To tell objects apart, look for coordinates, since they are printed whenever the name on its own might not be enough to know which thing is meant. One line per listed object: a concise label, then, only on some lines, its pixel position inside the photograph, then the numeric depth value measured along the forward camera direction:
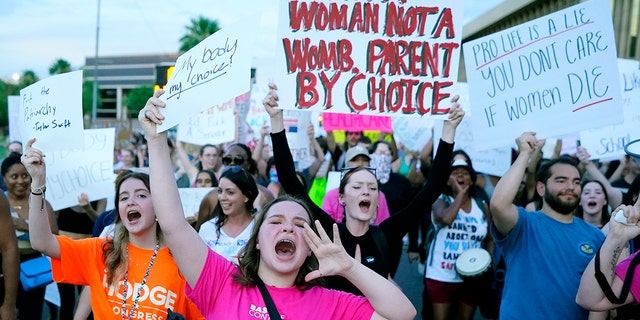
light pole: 38.59
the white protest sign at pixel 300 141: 8.60
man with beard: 3.77
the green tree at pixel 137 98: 77.03
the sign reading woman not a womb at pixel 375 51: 4.11
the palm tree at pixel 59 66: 103.17
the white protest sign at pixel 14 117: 10.27
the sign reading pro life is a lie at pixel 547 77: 4.01
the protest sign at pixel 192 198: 5.74
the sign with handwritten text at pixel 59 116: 3.93
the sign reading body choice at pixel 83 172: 5.62
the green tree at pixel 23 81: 65.10
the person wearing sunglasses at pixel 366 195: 3.82
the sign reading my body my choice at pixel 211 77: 2.84
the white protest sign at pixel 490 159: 7.16
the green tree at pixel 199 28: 69.69
